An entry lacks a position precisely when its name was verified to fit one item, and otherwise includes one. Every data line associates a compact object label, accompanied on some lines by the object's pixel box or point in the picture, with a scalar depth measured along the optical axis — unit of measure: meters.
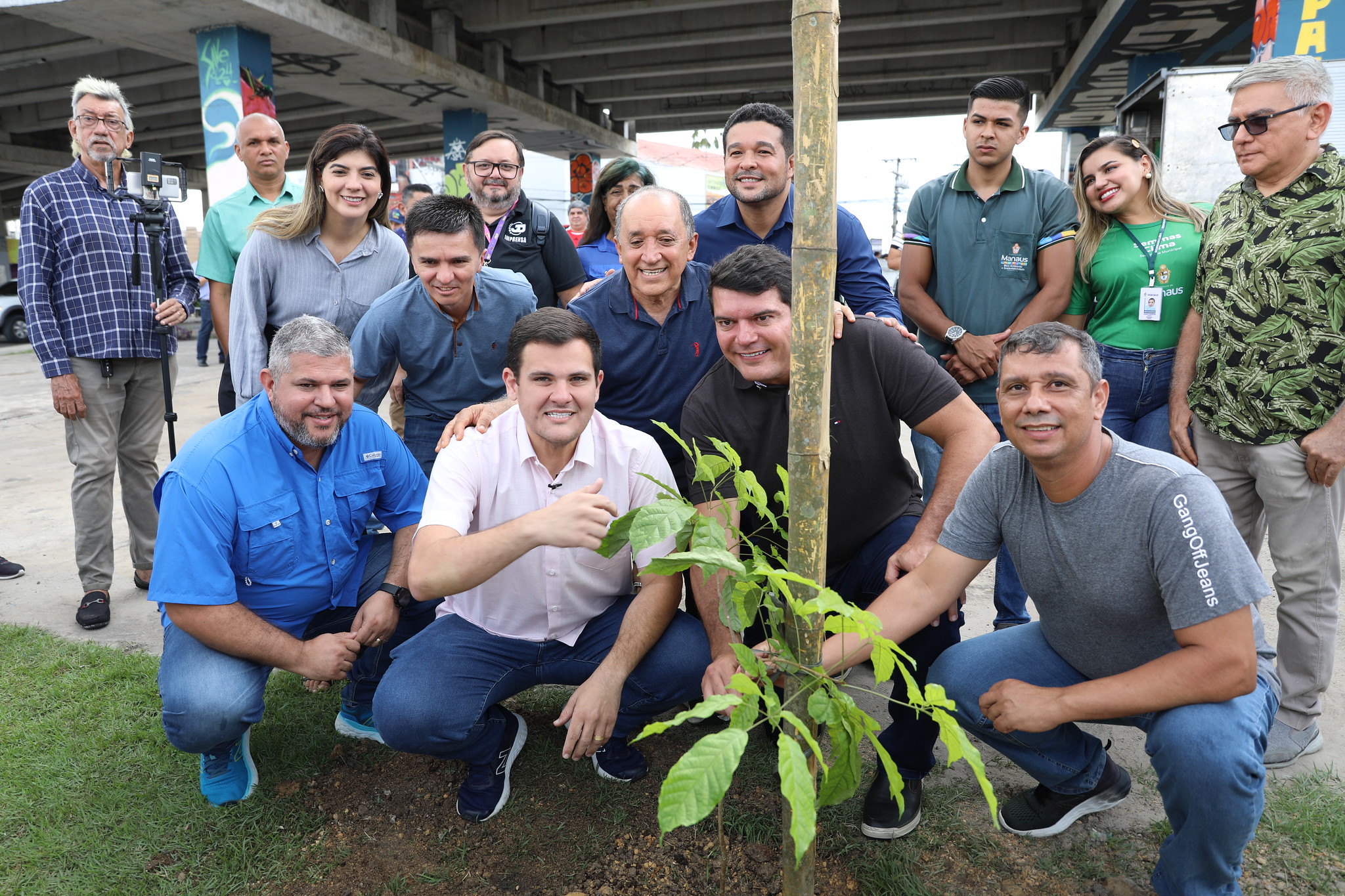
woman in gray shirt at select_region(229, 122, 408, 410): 3.56
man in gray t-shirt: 2.06
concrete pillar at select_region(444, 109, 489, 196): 14.91
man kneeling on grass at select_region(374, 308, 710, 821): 2.57
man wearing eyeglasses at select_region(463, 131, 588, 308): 4.20
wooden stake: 1.54
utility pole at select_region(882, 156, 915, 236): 42.65
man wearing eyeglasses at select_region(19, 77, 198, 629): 4.10
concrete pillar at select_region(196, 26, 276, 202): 9.94
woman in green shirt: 3.38
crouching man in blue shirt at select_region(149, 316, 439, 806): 2.65
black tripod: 4.23
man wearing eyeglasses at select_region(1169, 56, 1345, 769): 2.82
